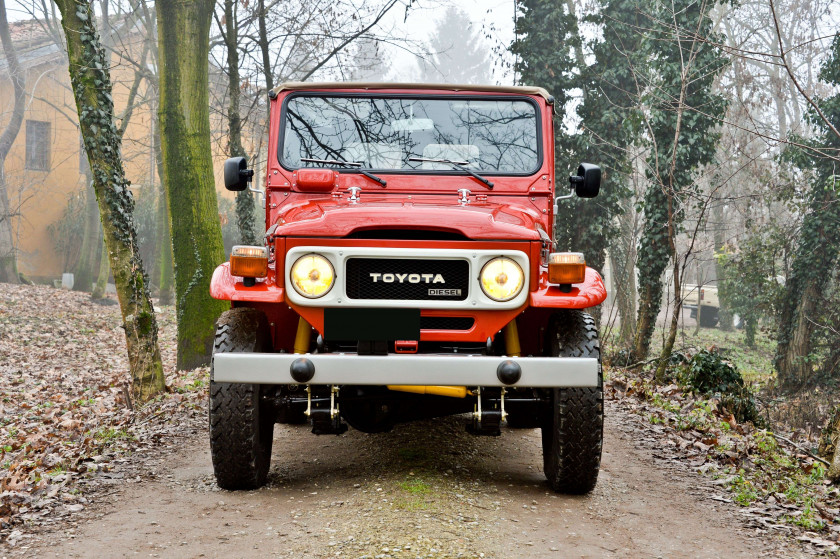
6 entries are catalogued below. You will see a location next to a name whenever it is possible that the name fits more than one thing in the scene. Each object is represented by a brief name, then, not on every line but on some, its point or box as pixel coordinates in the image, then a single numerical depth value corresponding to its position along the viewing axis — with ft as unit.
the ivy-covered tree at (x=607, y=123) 60.03
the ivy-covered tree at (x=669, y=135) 48.34
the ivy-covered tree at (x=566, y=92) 60.64
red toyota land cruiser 13.99
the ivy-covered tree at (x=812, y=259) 51.16
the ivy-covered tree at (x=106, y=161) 27.73
